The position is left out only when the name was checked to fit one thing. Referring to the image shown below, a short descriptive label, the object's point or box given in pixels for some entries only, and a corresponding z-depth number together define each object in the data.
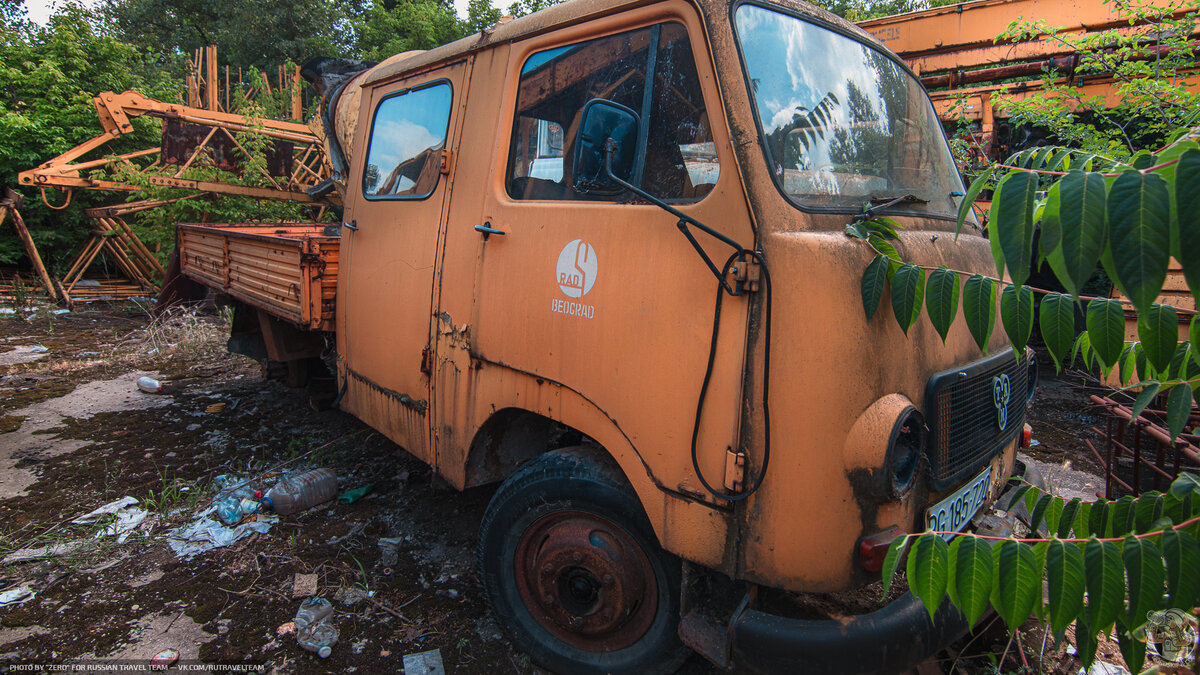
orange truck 1.77
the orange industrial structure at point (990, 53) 6.43
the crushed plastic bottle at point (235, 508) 3.57
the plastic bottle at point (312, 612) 2.72
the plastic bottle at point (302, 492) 3.67
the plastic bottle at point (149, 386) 5.87
